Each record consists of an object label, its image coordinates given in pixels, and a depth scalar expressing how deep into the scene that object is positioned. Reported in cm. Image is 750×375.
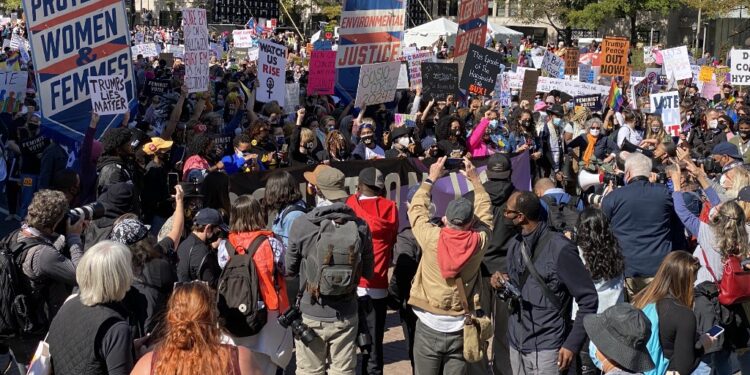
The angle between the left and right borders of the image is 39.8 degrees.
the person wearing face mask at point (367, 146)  1084
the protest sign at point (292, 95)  1597
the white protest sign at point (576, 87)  1909
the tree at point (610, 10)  6169
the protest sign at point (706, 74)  2309
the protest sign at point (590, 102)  1803
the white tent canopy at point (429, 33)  4859
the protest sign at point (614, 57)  2123
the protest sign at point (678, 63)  2117
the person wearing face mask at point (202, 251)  616
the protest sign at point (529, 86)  1779
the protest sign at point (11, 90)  1502
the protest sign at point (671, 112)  1467
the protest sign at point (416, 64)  1855
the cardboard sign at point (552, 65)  2308
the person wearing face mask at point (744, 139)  1261
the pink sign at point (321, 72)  1573
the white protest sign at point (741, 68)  1773
